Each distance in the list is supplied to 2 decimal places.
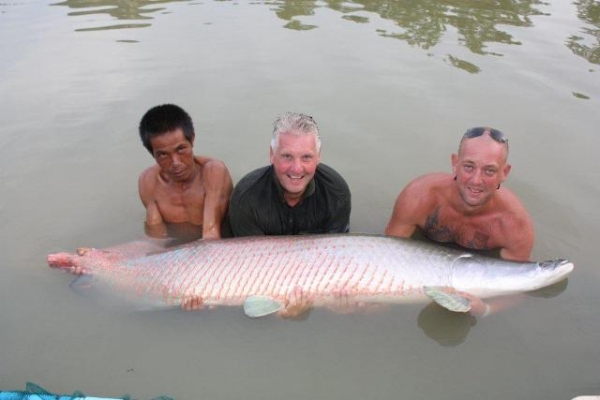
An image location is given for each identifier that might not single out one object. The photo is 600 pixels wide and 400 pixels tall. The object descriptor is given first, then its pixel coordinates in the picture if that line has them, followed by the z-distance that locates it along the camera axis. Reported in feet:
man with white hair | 10.52
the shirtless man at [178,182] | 11.47
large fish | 10.53
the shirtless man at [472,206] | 10.39
